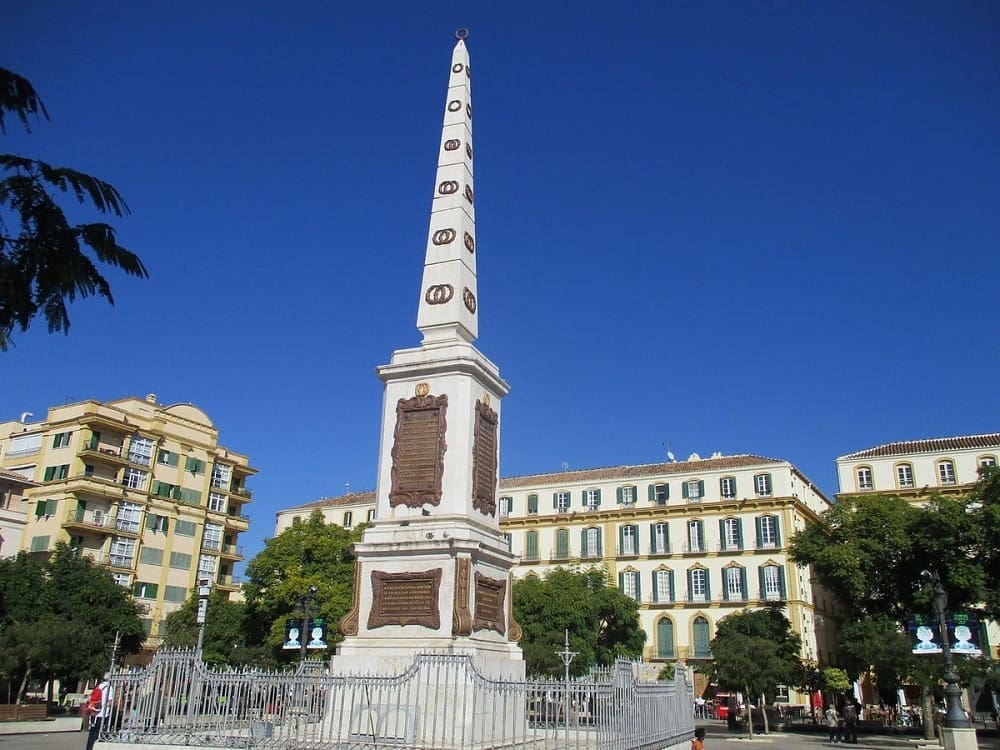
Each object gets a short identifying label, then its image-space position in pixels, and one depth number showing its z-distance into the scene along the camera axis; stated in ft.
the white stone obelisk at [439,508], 43.18
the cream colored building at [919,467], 174.19
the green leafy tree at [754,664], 108.37
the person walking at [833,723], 95.86
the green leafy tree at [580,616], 130.41
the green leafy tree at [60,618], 96.12
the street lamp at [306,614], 72.04
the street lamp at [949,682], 67.56
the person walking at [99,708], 42.50
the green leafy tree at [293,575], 115.85
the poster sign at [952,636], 71.61
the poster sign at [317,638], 83.10
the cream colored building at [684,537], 164.66
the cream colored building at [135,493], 147.64
